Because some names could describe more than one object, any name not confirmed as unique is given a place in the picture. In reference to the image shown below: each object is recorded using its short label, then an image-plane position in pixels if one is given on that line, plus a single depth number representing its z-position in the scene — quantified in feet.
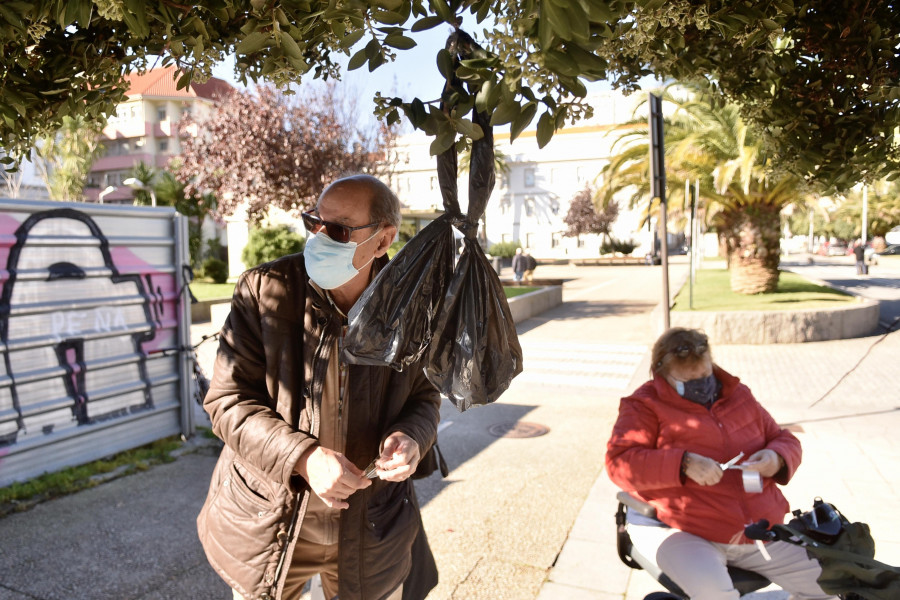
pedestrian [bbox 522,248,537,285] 72.19
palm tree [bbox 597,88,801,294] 46.21
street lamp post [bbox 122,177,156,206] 80.88
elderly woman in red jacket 8.61
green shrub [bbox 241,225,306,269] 67.15
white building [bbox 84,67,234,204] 173.88
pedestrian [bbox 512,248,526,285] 72.18
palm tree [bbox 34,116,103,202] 111.45
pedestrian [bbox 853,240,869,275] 95.80
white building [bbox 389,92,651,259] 171.53
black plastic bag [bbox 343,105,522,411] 5.39
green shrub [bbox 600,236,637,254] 171.01
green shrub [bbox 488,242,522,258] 153.58
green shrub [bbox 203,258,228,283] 83.56
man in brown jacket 6.48
